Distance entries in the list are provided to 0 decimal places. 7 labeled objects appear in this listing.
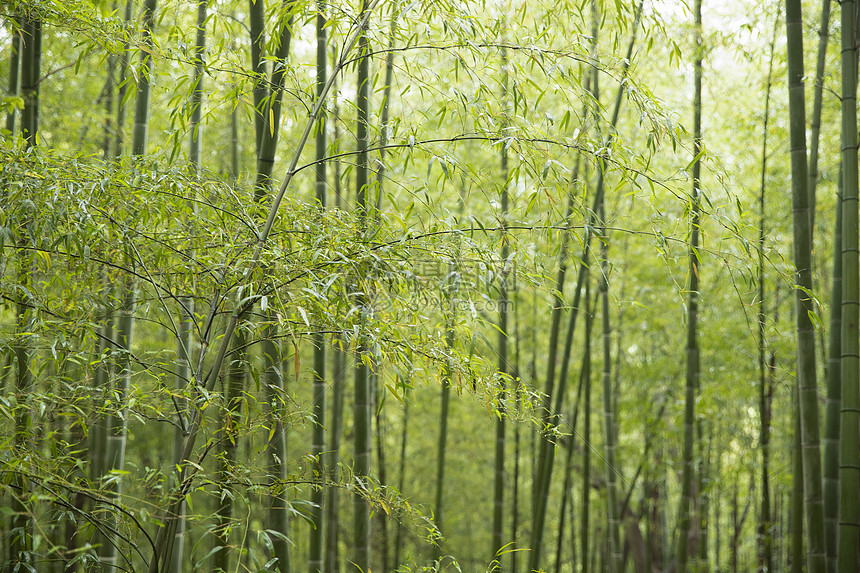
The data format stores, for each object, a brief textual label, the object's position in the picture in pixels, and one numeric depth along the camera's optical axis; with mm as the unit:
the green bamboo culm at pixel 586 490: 5350
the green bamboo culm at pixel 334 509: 5450
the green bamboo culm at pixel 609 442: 4953
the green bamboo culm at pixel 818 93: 3078
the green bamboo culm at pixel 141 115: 2613
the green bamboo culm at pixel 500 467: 4490
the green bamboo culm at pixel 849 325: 2498
